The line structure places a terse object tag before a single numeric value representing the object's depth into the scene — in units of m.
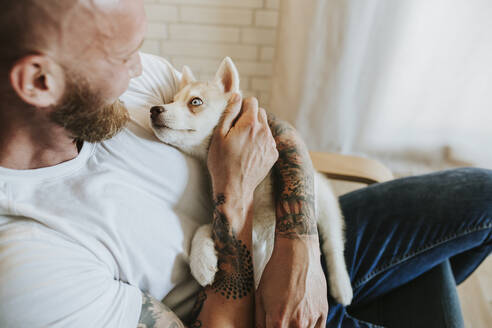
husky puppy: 0.79
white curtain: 1.71
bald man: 0.59
